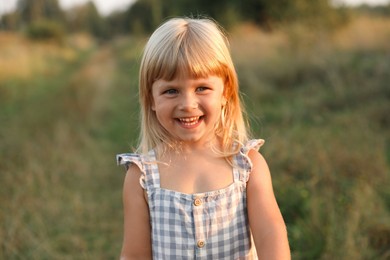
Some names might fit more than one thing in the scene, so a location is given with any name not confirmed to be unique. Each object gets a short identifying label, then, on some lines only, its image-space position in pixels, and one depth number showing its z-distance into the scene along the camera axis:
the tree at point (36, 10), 34.44
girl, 1.46
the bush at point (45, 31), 29.84
